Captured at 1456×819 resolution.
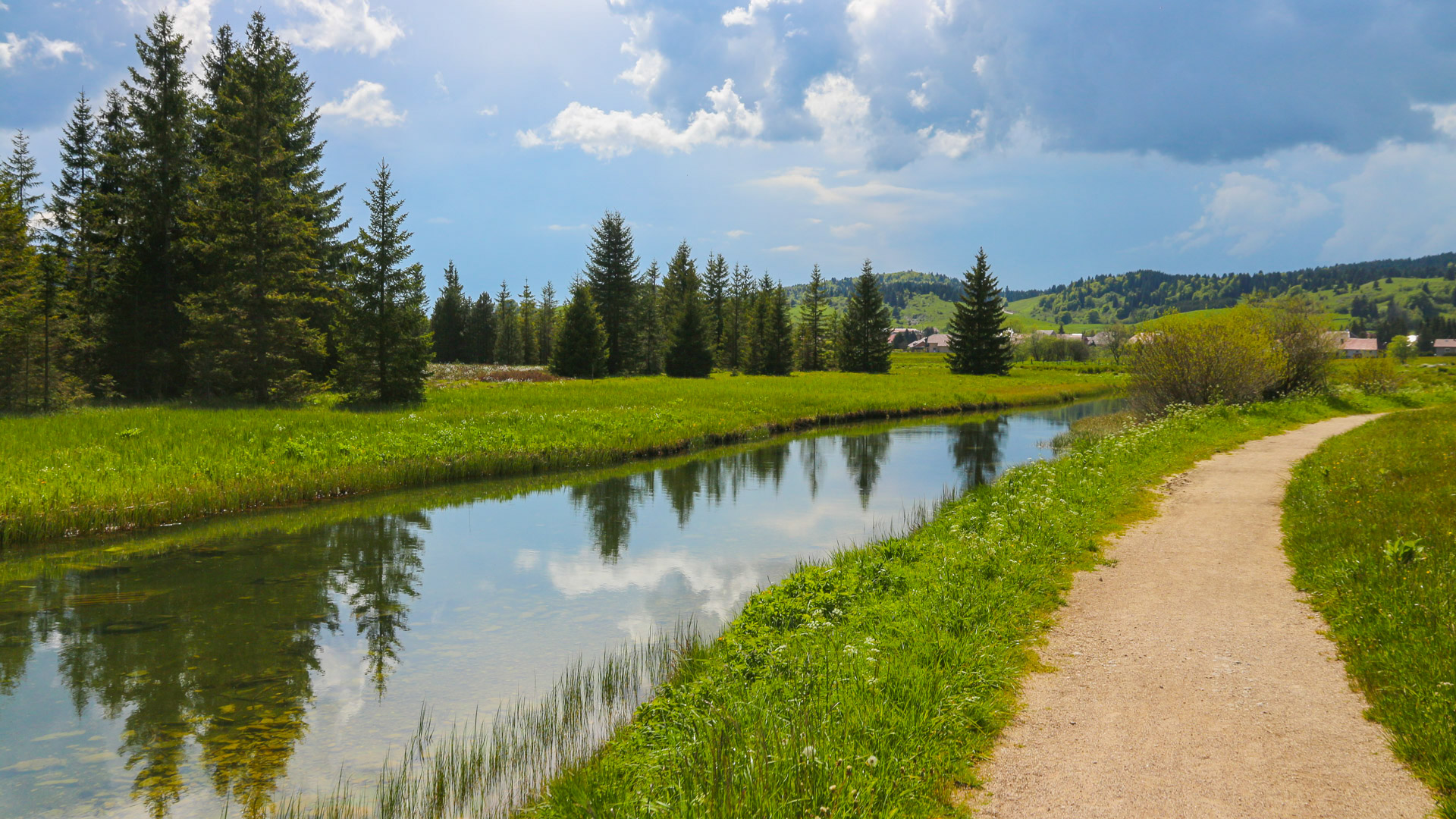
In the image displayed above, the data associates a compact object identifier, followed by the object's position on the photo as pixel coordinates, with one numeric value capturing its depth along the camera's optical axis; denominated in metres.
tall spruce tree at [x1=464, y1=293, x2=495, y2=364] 91.44
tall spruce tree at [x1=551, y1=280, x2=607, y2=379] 59.09
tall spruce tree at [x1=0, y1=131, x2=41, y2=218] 41.31
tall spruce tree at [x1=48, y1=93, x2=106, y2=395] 33.50
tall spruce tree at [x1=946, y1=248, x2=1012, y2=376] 82.12
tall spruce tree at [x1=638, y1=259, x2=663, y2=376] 75.56
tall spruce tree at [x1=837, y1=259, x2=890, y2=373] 89.31
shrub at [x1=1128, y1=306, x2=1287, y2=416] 32.31
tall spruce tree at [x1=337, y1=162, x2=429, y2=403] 33.47
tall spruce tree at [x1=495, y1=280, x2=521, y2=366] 95.12
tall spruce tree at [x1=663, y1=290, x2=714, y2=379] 66.31
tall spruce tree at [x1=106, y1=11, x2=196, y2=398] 35.19
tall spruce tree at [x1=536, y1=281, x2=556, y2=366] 99.31
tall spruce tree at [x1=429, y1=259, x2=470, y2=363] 90.44
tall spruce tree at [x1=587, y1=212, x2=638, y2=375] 69.88
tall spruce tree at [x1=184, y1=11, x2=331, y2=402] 31.59
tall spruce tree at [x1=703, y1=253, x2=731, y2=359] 93.12
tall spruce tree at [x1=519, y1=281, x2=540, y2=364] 101.56
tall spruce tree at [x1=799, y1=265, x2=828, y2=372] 99.62
